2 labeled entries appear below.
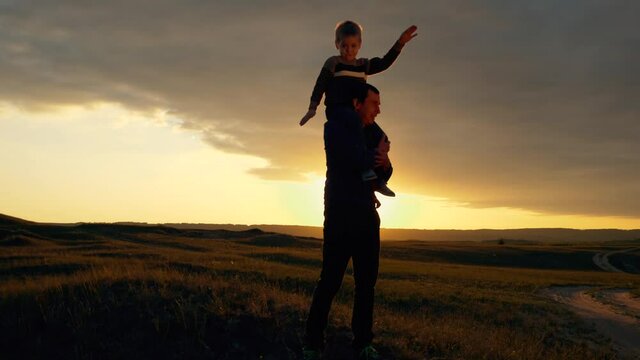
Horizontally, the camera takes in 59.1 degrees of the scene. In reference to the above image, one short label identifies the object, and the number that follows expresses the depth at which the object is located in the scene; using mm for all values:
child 6371
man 6316
